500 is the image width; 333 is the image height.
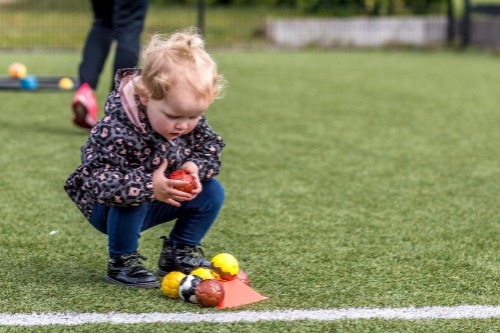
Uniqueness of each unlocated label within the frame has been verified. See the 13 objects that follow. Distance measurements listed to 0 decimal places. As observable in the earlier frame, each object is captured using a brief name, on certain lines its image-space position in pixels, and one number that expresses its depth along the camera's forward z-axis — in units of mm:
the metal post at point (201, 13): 18097
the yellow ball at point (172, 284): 4667
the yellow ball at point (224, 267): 4768
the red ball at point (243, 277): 4792
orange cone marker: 4576
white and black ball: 4589
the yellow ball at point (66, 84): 10009
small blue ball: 10016
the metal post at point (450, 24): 19525
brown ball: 4521
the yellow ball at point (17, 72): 10499
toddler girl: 4498
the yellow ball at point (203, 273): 4787
